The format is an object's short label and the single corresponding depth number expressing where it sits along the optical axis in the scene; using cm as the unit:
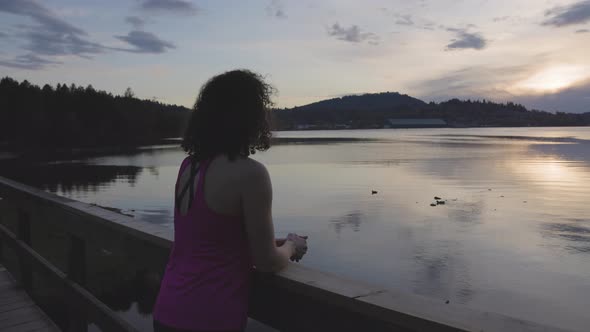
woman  176
